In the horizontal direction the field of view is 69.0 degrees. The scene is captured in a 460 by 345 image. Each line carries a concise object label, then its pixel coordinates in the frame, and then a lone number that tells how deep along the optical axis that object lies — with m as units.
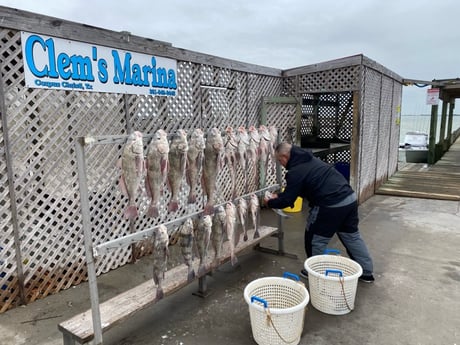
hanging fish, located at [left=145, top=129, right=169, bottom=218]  2.48
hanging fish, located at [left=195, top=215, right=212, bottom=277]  3.08
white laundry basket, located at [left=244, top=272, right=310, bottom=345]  2.58
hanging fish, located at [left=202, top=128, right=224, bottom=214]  2.99
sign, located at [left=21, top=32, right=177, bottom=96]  3.34
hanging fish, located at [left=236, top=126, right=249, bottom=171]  3.33
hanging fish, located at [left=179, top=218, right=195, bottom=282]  2.93
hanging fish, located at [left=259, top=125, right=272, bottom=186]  3.61
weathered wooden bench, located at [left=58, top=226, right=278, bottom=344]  2.45
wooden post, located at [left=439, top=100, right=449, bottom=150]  13.78
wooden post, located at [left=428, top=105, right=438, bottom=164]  12.42
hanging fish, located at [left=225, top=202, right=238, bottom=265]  3.29
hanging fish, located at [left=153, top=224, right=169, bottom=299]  2.71
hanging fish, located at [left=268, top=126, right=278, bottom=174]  3.80
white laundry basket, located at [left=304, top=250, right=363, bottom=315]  3.13
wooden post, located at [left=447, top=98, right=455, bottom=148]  16.27
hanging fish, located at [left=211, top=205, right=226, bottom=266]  3.25
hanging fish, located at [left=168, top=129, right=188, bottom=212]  2.65
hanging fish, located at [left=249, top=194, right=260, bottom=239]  3.84
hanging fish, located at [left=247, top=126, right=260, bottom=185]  3.47
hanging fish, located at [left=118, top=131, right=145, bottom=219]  2.39
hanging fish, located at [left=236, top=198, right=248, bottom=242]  3.62
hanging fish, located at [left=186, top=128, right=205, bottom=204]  2.81
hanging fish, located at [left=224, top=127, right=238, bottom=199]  3.24
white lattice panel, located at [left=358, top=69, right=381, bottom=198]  6.98
